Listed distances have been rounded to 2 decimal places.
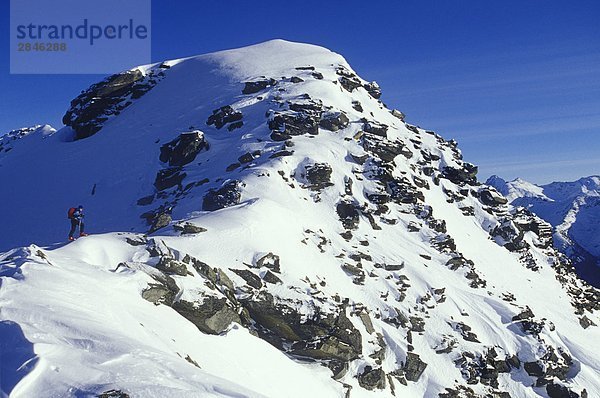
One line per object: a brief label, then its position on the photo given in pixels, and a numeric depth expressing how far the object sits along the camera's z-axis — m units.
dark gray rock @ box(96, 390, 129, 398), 9.31
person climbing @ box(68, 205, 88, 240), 28.02
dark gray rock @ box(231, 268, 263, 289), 27.89
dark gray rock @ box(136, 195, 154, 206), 46.72
